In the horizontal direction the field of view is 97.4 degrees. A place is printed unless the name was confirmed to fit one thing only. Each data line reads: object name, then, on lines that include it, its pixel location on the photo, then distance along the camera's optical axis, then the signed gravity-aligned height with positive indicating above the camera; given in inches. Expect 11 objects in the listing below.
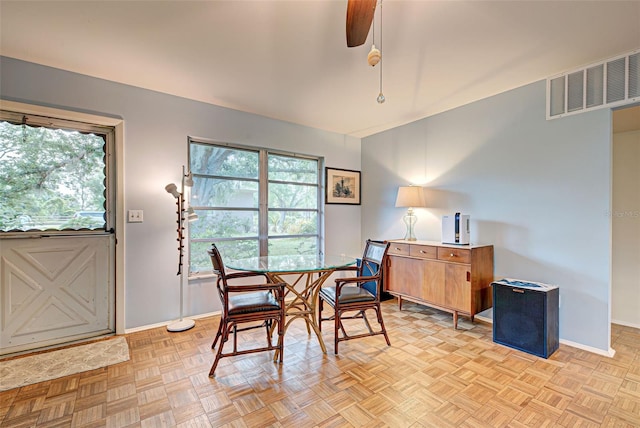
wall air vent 89.6 +43.4
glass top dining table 87.1 -18.1
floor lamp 114.8 -4.0
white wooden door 95.3 -28.5
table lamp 142.8 +6.9
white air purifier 122.3 -7.5
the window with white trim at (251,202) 132.1 +5.5
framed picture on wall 174.6 +16.9
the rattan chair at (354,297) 96.1 -30.0
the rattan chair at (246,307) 82.3 -28.9
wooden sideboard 112.1 -27.0
